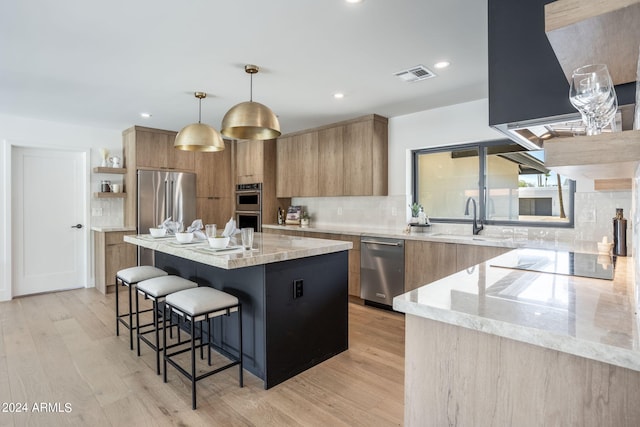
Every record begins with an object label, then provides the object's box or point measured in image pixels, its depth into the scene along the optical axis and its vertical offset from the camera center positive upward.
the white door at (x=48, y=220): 4.68 -0.20
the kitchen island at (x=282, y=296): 2.36 -0.67
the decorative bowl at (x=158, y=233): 3.19 -0.25
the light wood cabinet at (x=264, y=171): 5.61 +0.58
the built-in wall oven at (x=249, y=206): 5.68 +0.01
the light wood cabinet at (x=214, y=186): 5.82 +0.35
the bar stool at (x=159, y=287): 2.58 -0.63
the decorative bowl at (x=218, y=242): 2.46 -0.25
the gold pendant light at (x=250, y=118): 2.50 +0.65
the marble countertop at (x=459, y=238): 3.04 -0.33
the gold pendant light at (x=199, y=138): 3.11 +0.62
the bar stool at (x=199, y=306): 2.17 -0.65
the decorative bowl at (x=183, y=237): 2.80 -0.25
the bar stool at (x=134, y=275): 2.96 -0.61
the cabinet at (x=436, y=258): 3.30 -0.53
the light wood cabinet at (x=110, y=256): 4.76 -0.71
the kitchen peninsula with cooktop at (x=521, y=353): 0.92 -0.45
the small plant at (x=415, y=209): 4.26 -0.03
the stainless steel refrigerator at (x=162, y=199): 5.09 +0.11
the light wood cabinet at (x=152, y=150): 5.10 +0.86
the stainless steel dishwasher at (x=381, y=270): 3.87 -0.73
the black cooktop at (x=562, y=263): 1.65 -0.31
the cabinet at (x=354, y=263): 4.27 -0.70
